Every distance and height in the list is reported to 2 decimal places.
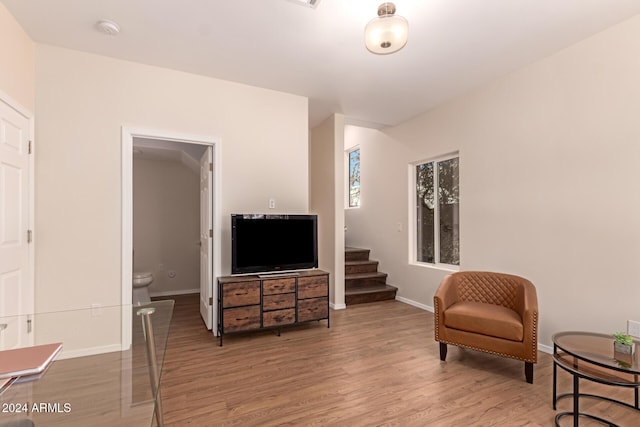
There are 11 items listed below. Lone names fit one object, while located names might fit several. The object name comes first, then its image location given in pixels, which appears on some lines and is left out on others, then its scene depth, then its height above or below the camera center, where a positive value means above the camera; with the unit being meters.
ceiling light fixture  1.94 +1.23
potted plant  1.80 -0.81
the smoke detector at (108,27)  2.36 +1.55
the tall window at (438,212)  4.08 +0.04
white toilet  4.23 -1.00
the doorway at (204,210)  2.93 +0.06
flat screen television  3.17 -0.31
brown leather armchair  2.31 -0.87
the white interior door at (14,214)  2.22 +0.02
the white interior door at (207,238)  3.37 -0.26
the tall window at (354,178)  6.09 +0.79
